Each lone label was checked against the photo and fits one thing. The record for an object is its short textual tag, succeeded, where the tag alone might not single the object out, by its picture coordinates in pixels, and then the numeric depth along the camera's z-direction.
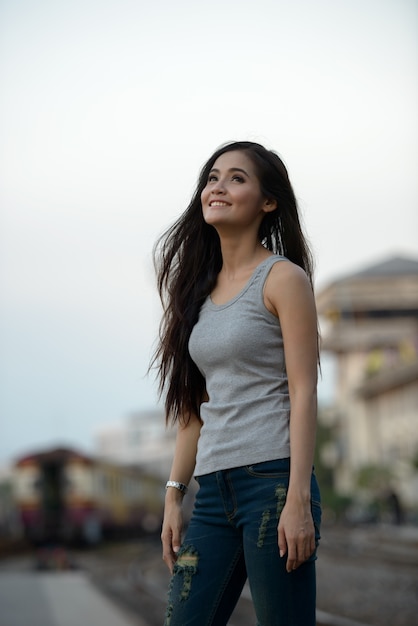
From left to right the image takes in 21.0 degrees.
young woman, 2.69
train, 34.94
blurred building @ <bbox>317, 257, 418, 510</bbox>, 53.00
